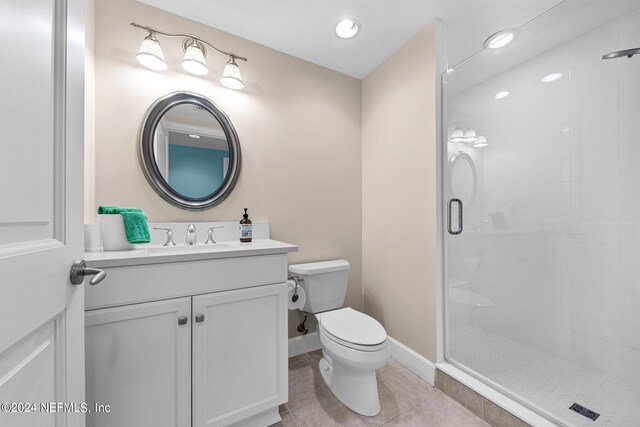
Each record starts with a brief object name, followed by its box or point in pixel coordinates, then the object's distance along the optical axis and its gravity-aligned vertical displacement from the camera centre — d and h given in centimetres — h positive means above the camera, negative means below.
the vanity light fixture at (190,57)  140 +92
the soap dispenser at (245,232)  158 -11
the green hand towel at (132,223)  120 -4
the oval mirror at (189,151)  149 +40
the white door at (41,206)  43 +2
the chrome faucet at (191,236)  150 -13
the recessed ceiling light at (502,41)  141 +98
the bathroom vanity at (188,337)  97 -53
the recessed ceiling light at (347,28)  163 +124
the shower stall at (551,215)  121 -1
